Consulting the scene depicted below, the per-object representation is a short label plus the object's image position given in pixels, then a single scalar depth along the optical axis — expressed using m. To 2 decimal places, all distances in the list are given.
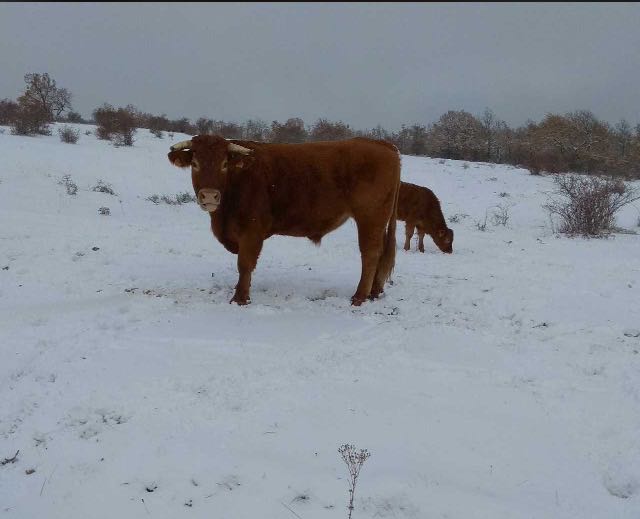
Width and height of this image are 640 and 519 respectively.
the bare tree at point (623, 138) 41.96
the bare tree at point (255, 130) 37.57
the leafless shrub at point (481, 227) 12.03
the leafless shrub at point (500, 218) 13.04
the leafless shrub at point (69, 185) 11.25
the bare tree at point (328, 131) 33.75
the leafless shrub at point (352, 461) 2.35
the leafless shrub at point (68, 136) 18.62
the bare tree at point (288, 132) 32.16
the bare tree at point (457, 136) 40.44
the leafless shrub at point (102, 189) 12.52
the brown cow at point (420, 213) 10.05
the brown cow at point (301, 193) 5.57
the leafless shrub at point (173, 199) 12.62
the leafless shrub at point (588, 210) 11.00
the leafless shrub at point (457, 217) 13.51
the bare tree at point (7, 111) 20.67
